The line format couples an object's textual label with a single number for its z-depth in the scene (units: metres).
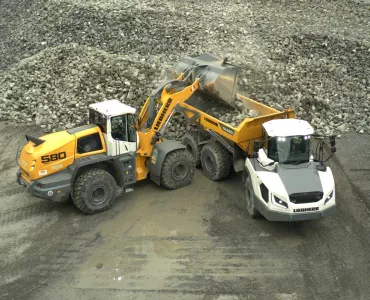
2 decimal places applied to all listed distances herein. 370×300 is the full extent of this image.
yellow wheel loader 8.23
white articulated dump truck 8.01
